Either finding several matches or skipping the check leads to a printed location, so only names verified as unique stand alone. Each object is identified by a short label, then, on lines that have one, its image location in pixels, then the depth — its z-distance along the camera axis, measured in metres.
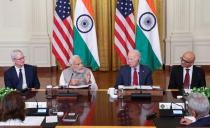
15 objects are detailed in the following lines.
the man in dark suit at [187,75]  6.16
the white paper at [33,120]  4.04
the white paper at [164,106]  4.55
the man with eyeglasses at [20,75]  6.12
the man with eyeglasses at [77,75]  5.93
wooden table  4.17
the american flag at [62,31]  10.04
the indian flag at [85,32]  9.62
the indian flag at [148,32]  9.43
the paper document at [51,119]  4.16
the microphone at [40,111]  4.44
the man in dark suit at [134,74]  6.08
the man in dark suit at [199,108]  3.67
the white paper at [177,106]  4.56
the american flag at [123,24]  9.71
